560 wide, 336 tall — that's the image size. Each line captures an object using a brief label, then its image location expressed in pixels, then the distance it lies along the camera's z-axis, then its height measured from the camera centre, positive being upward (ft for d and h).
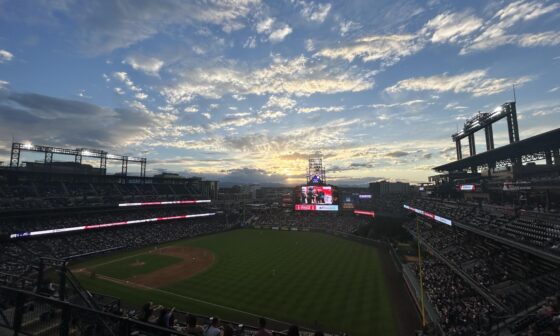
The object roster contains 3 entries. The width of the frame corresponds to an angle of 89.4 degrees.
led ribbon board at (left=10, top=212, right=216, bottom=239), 140.15 -19.54
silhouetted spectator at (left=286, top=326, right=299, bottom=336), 19.86 -9.90
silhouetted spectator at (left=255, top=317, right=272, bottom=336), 20.40 -10.14
